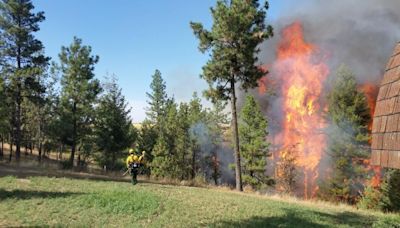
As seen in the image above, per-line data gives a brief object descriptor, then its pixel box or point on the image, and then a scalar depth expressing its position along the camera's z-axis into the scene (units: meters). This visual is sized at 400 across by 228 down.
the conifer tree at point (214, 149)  57.79
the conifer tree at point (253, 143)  40.94
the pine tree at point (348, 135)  36.09
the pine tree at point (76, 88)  44.56
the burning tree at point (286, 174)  40.28
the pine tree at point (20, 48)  38.12
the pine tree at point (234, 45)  27.36
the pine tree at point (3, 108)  31.06
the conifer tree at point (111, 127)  46.72
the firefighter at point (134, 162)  21.91
